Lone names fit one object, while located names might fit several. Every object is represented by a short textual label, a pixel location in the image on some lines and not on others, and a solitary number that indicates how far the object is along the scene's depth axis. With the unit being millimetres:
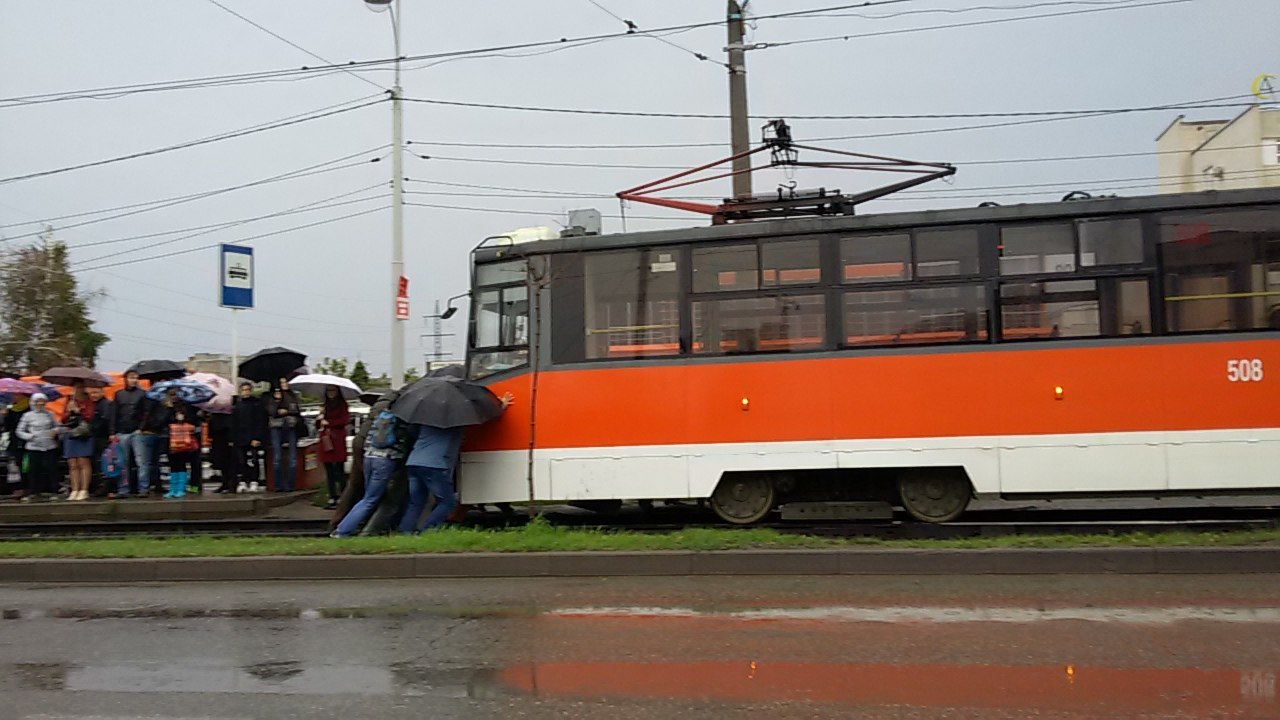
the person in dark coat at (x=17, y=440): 16203
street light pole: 17016
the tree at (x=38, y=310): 39625
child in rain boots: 15164
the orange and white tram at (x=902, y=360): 10742
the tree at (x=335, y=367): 48031
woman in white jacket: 15570
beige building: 40206
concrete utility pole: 15523
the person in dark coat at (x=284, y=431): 15453
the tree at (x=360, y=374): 51844
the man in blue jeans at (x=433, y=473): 11125
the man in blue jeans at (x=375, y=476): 11383
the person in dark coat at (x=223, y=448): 15688
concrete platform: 14648
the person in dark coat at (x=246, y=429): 15234
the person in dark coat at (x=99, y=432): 15594
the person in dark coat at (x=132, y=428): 15414
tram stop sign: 17047
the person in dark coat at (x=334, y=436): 14422
